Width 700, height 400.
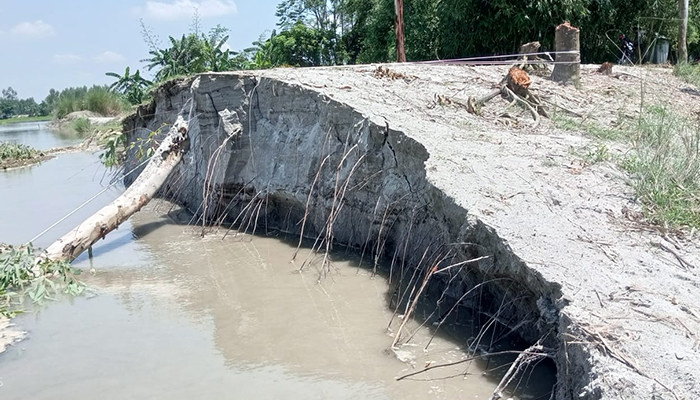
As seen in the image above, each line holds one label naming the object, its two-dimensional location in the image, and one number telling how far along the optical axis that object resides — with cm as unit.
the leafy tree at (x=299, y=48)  2306
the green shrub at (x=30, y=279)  595
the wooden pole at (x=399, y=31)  1109
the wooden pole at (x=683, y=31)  1189
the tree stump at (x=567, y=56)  866
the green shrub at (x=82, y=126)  2734
